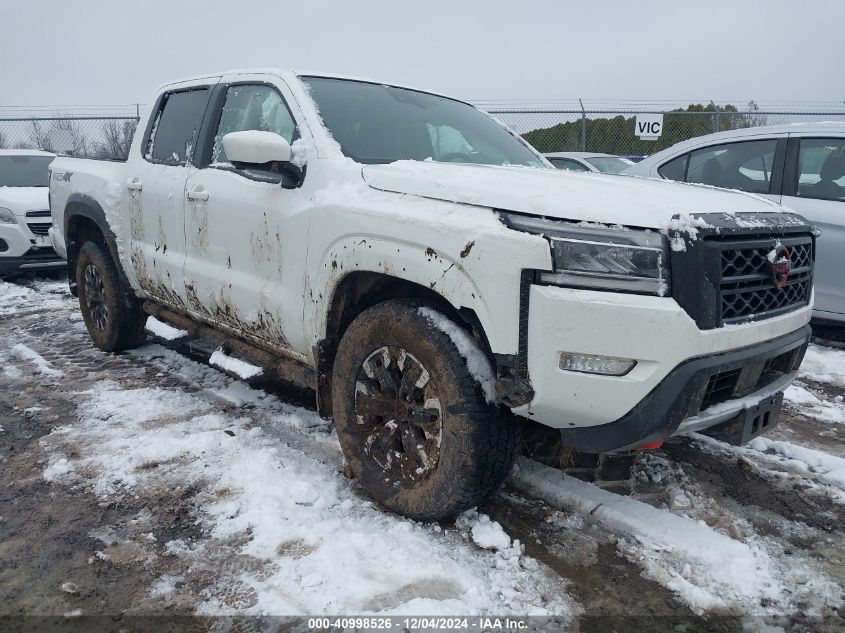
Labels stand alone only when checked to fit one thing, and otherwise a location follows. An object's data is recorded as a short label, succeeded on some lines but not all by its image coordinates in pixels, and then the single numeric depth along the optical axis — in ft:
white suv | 26.84
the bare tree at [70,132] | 54.08
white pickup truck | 6.99
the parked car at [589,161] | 29.89
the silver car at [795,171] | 15.97
